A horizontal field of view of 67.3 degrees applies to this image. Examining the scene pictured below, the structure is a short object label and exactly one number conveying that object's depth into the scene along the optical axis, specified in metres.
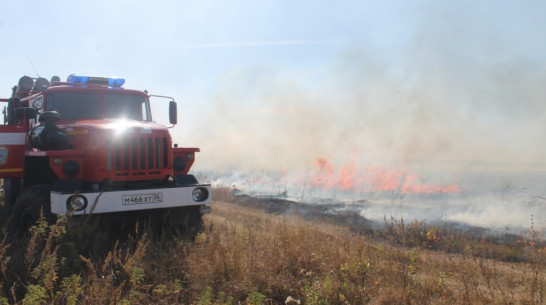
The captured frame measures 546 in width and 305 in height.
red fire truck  6.02
